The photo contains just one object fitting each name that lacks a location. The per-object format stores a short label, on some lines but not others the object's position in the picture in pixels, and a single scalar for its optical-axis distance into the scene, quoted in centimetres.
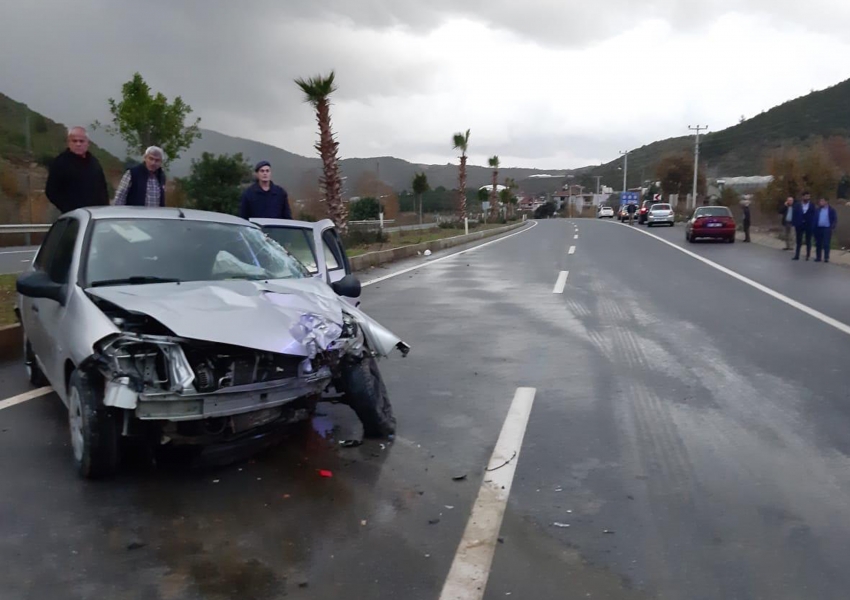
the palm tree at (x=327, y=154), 2286
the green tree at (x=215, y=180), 4059
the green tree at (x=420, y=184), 5303
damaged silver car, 427
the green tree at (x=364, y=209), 6288
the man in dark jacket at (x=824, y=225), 1981
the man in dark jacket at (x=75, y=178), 859
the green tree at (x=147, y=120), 2394
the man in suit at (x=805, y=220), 2070
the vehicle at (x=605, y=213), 8862
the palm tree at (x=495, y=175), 7488
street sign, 9471
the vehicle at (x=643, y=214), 5766
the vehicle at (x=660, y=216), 5066
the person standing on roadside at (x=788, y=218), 2409
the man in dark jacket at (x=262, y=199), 939
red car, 3003
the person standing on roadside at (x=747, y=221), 3067
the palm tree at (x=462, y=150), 5193
